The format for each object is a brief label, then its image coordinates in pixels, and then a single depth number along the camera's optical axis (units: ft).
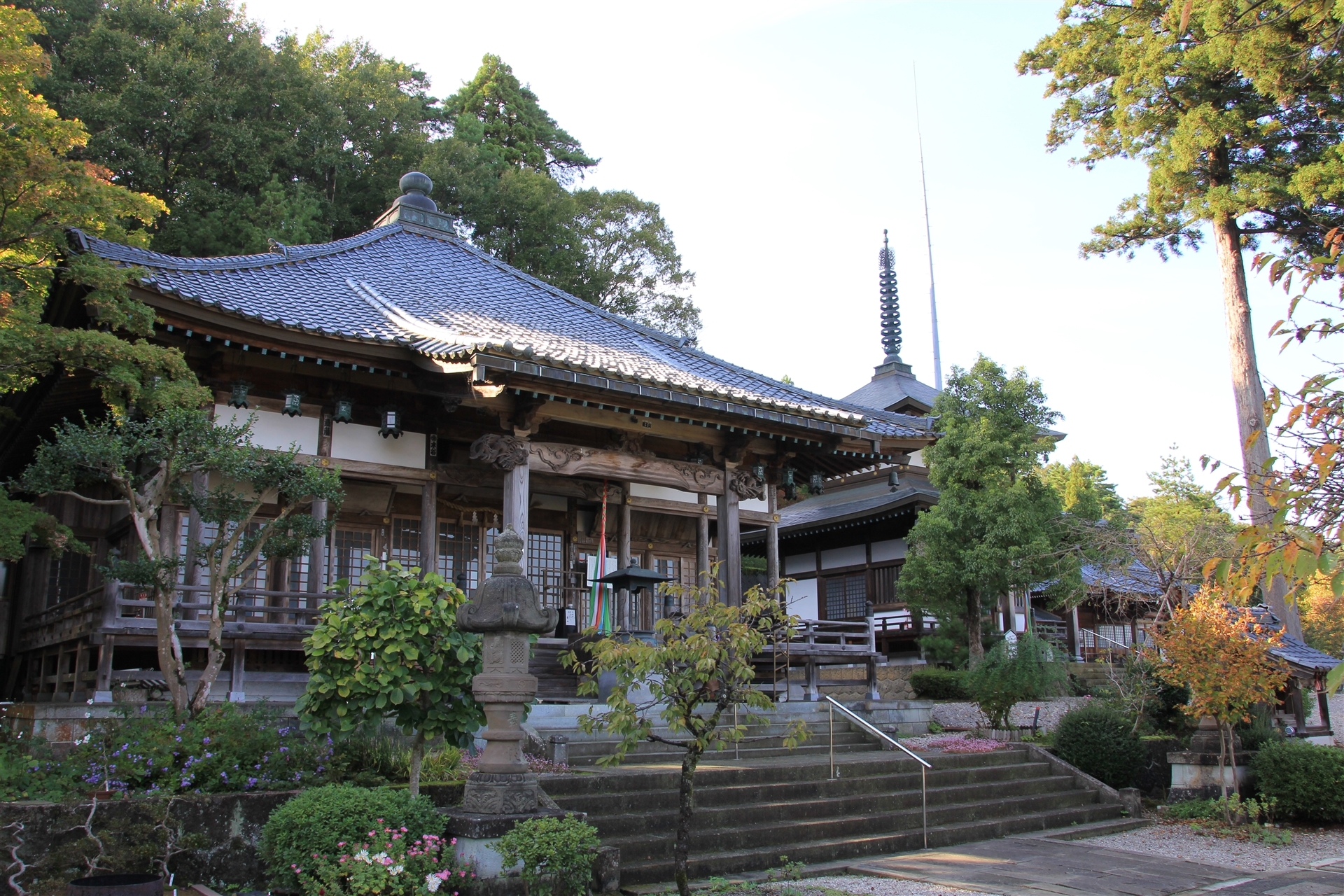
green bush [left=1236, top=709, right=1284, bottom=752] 40.04
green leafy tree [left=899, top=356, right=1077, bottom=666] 57.00
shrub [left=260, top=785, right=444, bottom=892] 20.56
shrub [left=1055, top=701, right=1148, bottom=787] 40.24
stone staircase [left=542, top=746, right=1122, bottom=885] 26.50
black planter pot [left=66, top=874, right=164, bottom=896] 17.63
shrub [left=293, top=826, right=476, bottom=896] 19.61
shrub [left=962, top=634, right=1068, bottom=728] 46.65
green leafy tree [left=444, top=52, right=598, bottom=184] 109.29
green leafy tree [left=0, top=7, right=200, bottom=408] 29.73
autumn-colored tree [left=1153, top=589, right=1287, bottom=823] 35.32
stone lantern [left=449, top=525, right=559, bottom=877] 22.03
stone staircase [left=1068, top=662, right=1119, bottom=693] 69.36
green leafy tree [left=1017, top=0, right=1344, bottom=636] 55.98
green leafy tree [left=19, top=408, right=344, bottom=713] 25.80
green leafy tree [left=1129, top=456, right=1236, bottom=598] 49.83
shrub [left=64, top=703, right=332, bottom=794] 23.30
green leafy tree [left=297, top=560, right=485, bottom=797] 22.65
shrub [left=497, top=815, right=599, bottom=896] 20.54
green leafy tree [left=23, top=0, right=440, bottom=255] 73.20
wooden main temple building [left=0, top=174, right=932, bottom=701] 34.17
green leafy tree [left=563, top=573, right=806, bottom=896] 21.03
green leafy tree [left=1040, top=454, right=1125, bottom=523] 111.65
